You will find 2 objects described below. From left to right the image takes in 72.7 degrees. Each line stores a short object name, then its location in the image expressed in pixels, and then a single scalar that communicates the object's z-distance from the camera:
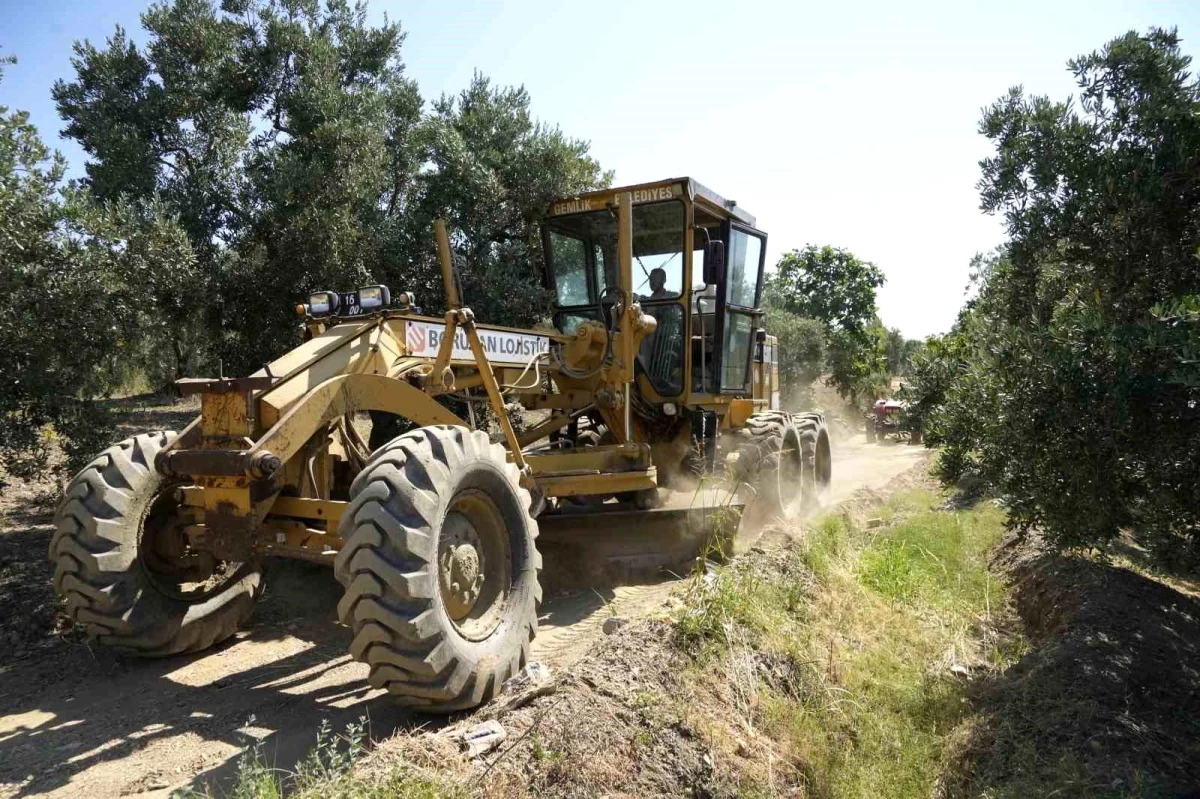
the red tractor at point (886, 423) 21.91
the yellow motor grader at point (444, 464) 3.84
